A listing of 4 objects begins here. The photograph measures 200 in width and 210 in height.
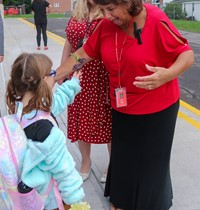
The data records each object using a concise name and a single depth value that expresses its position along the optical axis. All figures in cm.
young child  187
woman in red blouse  207
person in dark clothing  1125
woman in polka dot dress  277
